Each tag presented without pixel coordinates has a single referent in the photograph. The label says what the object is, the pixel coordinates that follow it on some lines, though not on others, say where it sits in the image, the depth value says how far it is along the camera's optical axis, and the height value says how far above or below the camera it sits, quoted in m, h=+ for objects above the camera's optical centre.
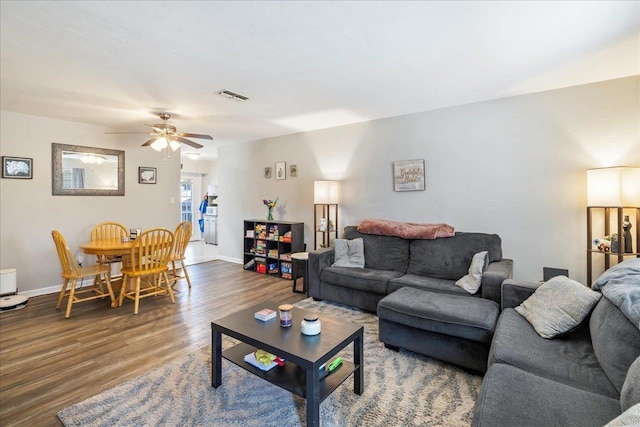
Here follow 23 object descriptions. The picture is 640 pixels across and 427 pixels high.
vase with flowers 5.23 +0.14
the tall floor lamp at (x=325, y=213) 4.39 +0.00
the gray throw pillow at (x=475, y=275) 2.80 -0.58
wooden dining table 3.42 -0.39
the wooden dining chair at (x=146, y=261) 3.39 -0.56
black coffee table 1.56 -0.76
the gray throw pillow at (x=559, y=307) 1.79 -0.58
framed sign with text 3.88 +0.49
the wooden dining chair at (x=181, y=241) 3.99 -0.37
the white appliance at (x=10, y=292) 3.45 -0.93
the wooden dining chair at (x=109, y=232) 4.16 -0.27
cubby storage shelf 4.87 -0.53
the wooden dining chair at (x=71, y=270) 3.23 -0.64
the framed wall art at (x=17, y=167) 3.77 +0.59
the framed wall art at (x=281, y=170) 5.29 +0.75
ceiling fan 3.73 +0.96
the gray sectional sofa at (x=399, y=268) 3.14 -0.62
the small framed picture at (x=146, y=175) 5.04 +0.64
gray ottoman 2.11 -0.82
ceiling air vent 3.14 +1.25
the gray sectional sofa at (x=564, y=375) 1.15 -0.76
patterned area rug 1.74 -1.16
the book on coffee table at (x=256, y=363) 1.86 -0.93
